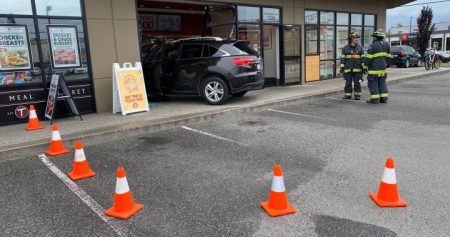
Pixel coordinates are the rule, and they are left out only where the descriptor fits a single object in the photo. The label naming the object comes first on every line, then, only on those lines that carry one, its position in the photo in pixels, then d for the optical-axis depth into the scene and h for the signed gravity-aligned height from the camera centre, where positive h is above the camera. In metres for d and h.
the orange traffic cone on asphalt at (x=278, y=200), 3.71 -1.46
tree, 24.23 +1.06
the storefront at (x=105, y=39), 7.95 +0.52
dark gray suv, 9.43 -0.32
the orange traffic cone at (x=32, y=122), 7.41 -1.11
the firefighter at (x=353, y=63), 10.46 -0.40
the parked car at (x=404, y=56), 23.66 -0.65
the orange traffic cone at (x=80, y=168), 4.89 -1.37
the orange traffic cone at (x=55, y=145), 6.05 -1.30
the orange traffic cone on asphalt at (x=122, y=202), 3.75 -1.42
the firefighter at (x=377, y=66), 9.91 -0.49
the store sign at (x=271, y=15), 12.71 +1.29
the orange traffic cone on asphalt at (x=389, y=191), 3.85 -1.47
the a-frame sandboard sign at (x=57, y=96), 7.79 -0.68
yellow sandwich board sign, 8.54 -0.68
